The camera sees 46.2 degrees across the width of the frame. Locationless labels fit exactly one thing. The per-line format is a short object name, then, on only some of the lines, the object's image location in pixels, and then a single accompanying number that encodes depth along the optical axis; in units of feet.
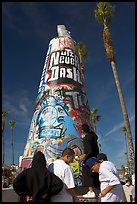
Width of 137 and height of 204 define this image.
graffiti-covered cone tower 33.47
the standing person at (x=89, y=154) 12.24
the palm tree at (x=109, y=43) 38.09
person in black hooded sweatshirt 8.44
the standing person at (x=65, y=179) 8.81
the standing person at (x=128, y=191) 16.37
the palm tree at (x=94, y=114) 126.89
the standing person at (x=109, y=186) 9.68
